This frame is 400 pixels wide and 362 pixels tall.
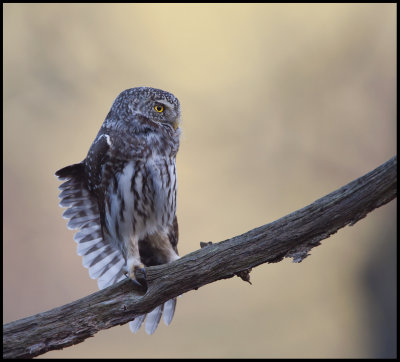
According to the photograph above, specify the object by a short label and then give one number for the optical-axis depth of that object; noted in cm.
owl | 625
